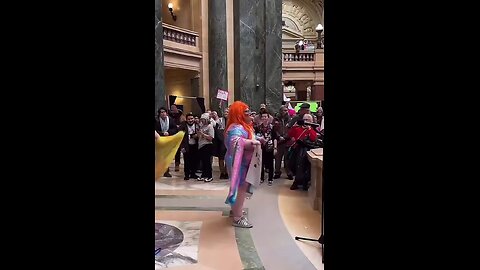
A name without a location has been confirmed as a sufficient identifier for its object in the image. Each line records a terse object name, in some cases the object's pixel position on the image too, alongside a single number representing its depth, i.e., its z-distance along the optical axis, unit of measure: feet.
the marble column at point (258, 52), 46.34
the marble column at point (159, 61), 36.24
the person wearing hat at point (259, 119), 28.88
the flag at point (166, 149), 12.71
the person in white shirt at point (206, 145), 27.81
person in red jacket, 24.71
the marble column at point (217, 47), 50.39
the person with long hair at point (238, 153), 17.17
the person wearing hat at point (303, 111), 25.62
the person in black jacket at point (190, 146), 28.32
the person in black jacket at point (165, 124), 28.01
